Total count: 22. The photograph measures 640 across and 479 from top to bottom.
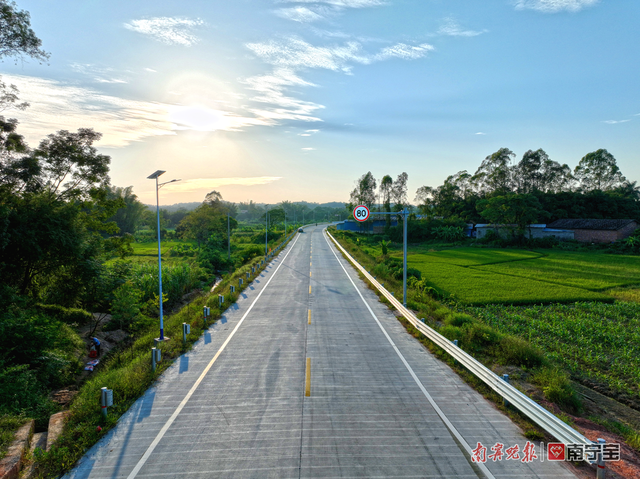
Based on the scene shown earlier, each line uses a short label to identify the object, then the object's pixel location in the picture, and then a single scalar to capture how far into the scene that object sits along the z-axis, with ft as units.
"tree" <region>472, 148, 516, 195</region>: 238.58
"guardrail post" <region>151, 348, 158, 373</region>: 36.67
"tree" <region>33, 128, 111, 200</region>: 66.90
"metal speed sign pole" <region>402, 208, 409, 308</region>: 55.98
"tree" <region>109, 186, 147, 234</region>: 272.68
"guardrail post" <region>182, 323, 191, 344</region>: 45.27
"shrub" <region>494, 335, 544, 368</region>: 39.42
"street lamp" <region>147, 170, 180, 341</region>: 46.82
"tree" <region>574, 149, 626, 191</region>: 244.22
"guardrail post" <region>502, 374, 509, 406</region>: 28.99
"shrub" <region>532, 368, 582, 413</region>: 30.63
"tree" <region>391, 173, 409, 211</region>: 274.57
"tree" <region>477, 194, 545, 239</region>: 189.67
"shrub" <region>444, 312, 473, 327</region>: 52.03
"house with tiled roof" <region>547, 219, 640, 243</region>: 173.58
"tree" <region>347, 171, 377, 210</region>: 280.92
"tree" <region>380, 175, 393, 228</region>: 274.16
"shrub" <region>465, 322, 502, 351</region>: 44.11
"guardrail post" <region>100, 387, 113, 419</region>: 27.53
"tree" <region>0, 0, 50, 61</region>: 54.60
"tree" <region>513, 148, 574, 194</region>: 244.01
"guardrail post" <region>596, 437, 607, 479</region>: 19.85
